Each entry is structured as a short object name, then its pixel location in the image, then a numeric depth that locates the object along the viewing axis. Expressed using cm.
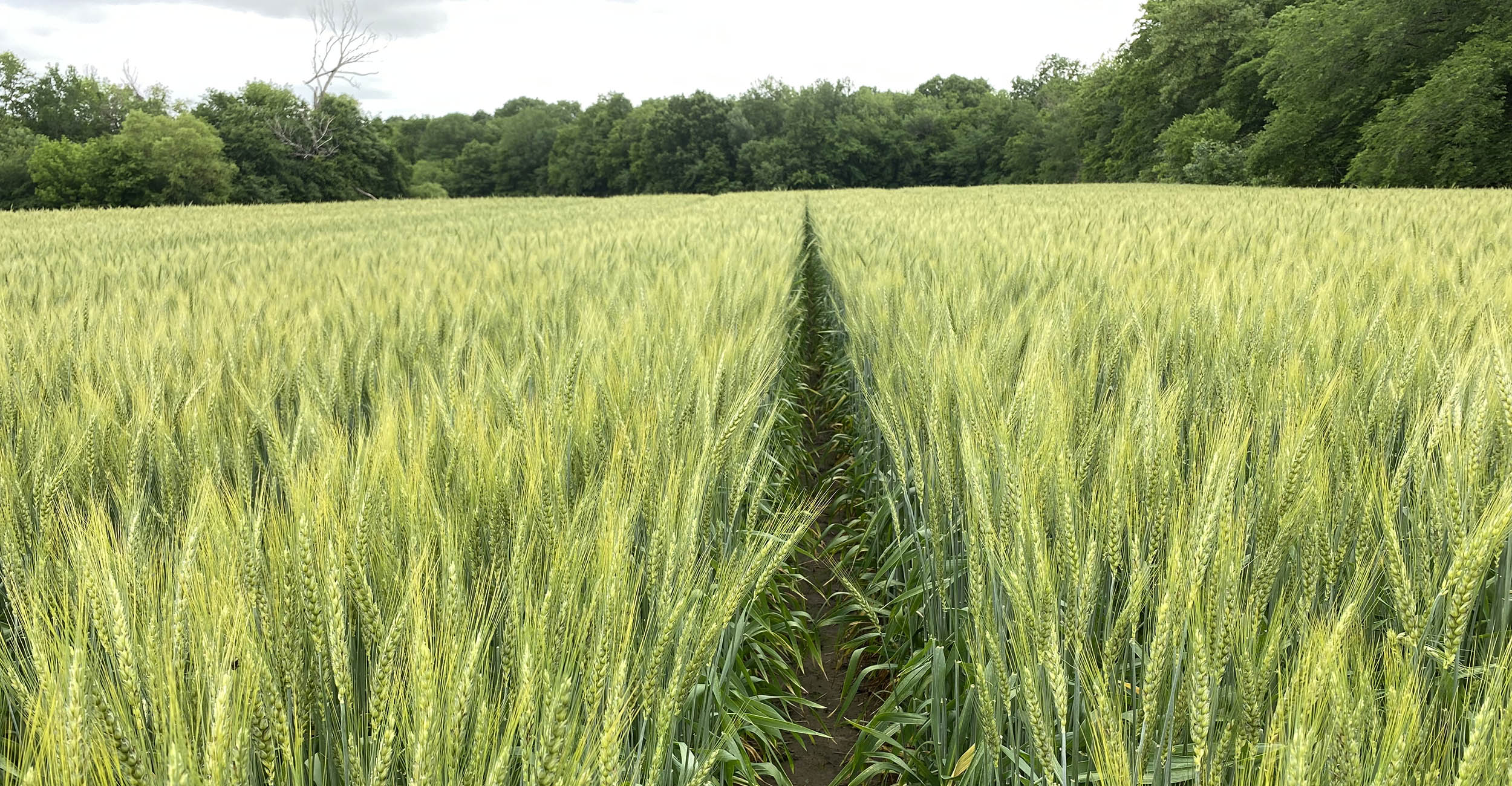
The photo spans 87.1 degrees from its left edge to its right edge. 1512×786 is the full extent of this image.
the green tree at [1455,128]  1900
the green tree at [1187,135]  3130
